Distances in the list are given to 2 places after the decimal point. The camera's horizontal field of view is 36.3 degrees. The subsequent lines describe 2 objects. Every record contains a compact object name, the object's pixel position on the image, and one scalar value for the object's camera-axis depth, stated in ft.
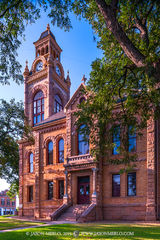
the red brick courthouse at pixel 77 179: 67.10
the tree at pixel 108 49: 33.97
